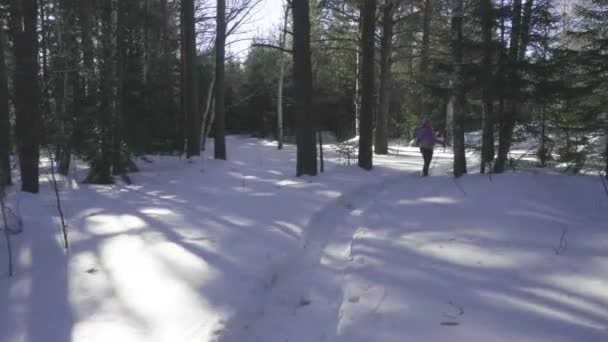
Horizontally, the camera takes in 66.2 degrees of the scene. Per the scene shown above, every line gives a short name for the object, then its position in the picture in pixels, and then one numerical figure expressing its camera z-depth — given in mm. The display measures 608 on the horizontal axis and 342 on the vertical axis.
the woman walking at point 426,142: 13656
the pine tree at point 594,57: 11609
